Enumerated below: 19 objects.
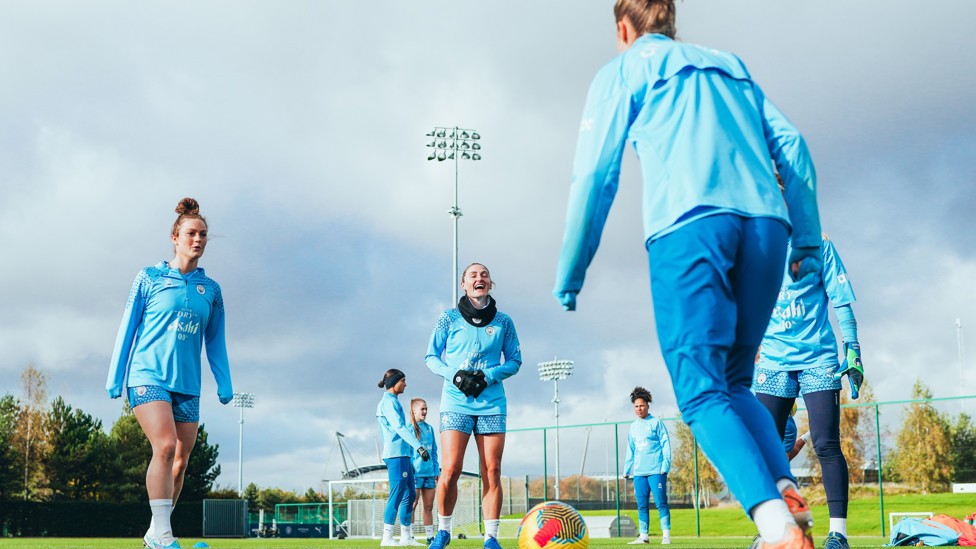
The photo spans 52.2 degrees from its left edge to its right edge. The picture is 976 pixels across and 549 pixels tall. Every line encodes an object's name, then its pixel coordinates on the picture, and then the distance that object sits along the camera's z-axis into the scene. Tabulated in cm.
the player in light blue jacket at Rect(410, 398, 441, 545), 1634
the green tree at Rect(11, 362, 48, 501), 5453
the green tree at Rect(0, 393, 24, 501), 4998
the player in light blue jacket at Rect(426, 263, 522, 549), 839
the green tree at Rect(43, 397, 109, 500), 5484
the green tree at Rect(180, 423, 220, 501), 5634
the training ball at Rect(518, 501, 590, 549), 636
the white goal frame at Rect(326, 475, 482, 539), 2866
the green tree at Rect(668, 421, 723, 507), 2358
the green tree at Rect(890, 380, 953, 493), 2083
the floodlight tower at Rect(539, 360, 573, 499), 6088
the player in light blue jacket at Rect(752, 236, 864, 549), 703
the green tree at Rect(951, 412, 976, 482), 2097
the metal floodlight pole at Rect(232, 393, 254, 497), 7456
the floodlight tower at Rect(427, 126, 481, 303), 3716
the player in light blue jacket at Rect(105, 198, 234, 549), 721
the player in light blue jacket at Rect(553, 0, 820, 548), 318
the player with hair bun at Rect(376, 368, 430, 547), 1438
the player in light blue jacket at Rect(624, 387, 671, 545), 1554
